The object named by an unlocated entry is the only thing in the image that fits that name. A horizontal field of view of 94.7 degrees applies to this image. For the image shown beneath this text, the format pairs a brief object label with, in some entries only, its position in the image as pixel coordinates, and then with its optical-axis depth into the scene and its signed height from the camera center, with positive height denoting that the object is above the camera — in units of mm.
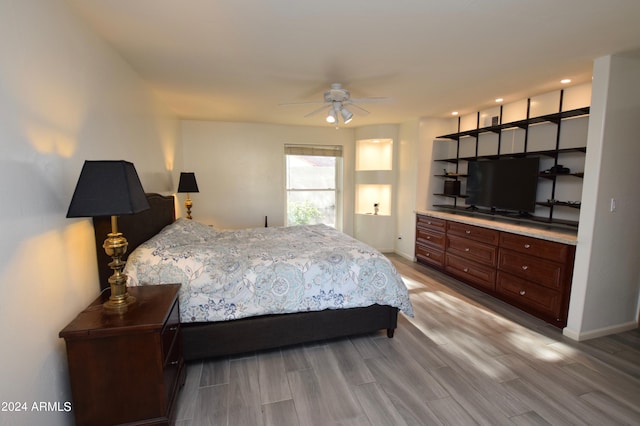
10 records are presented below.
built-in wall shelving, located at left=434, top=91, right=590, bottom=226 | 3143 +347
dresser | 2828 -954
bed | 2189 -929
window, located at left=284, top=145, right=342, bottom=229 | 5656 -33
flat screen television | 3470 -23
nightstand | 1437 -924
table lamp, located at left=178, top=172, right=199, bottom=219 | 4271 -7
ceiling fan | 2898 +835
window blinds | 5516 +616
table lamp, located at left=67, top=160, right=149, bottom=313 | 1402 -41
